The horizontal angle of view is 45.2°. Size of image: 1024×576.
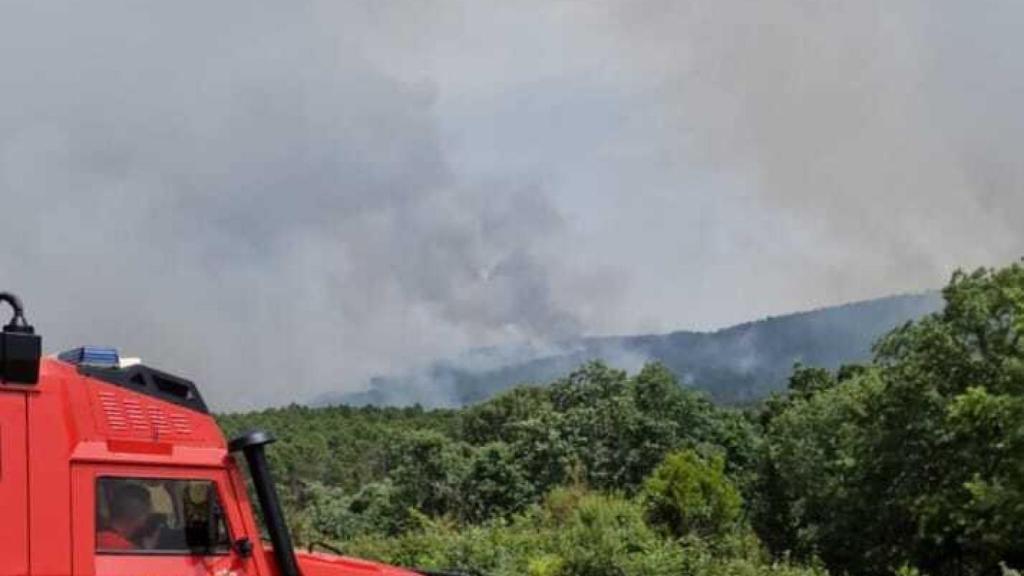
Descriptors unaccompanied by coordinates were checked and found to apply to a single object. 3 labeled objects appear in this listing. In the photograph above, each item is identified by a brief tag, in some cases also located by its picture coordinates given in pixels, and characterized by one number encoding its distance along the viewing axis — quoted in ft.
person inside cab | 20.98
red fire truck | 20.36
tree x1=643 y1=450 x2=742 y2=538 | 91.71
